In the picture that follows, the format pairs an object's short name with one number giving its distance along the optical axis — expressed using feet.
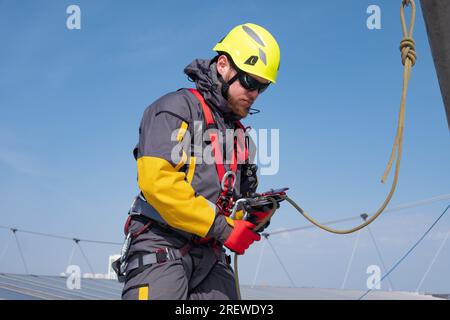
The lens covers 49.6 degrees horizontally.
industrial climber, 10.15
